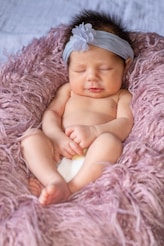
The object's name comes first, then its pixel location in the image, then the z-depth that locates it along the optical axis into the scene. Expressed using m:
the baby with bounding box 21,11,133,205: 1.07
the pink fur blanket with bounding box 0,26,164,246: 0.91
